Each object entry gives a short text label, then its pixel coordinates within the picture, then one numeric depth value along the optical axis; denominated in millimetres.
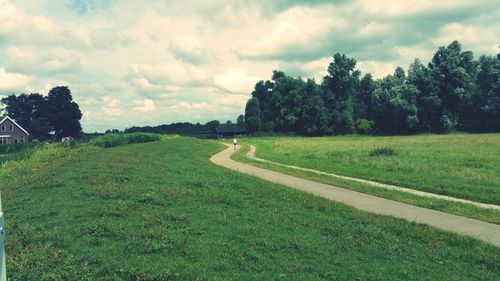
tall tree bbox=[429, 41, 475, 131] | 84438
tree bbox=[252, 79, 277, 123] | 111875
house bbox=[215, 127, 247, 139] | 113688
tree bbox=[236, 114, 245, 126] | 153200
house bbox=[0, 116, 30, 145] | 72188
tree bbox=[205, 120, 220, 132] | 131788
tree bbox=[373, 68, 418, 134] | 85250
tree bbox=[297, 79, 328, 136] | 98500
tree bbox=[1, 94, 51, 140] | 90338
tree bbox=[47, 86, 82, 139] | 86312
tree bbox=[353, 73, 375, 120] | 108250
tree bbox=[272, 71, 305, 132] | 101812
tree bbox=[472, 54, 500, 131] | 78625
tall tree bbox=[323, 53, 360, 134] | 98375
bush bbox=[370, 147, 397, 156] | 32844
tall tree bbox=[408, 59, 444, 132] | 85500
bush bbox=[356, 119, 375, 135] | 97356
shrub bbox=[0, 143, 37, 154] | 45281
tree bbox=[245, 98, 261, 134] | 110438
